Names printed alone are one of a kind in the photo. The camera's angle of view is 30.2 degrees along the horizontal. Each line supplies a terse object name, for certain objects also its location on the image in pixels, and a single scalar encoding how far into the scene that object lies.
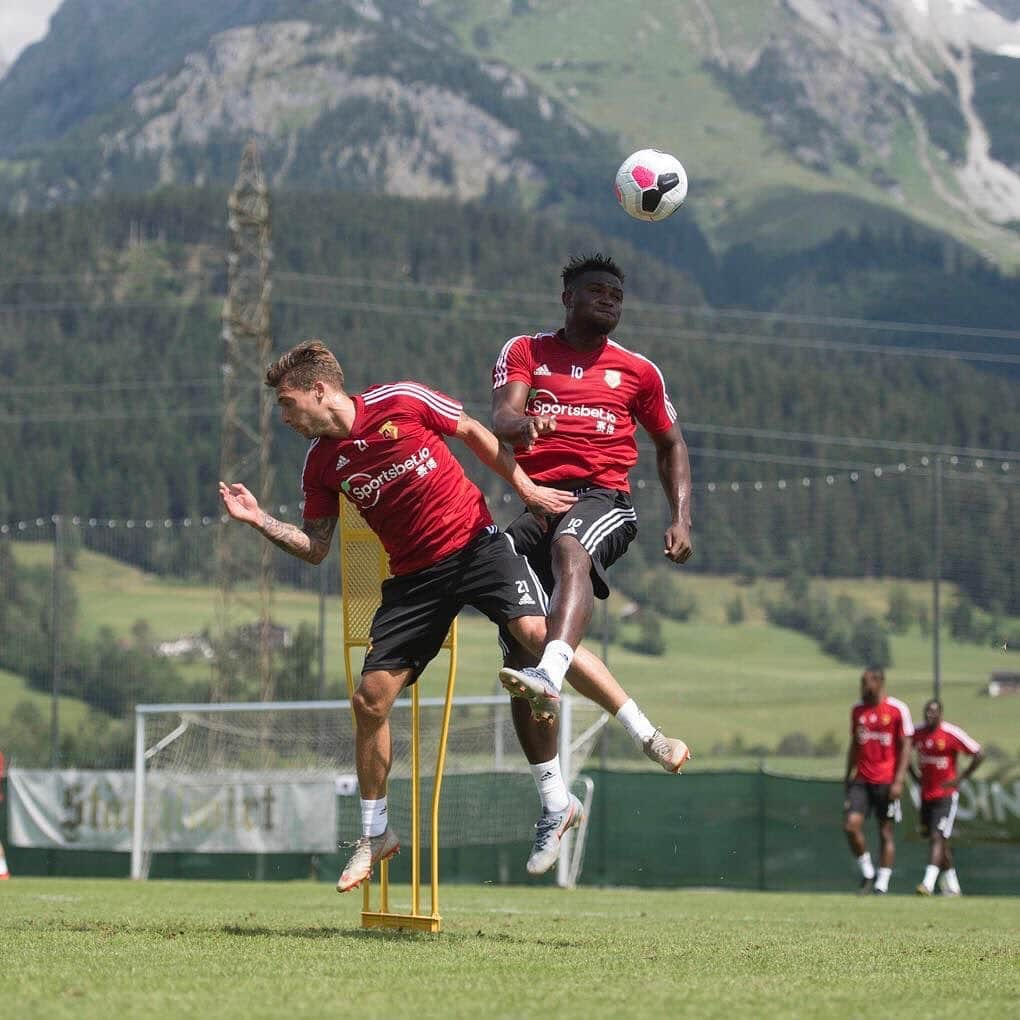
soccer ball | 9.12
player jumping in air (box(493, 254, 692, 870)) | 8.20
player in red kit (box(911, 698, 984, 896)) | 18.53
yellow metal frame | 8.48
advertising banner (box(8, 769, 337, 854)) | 20.34
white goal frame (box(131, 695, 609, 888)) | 19.28
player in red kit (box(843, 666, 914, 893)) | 17.84
